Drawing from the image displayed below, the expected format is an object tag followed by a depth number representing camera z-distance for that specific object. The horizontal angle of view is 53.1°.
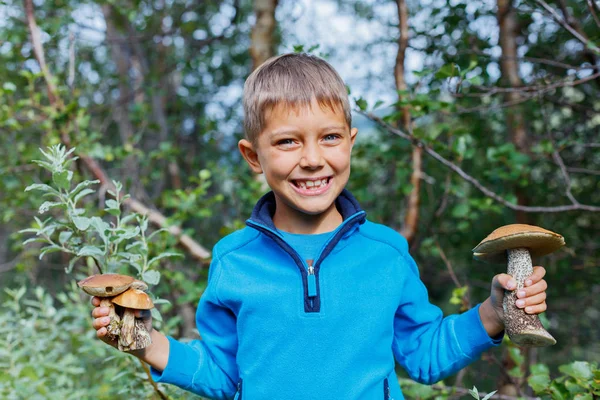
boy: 1.76
